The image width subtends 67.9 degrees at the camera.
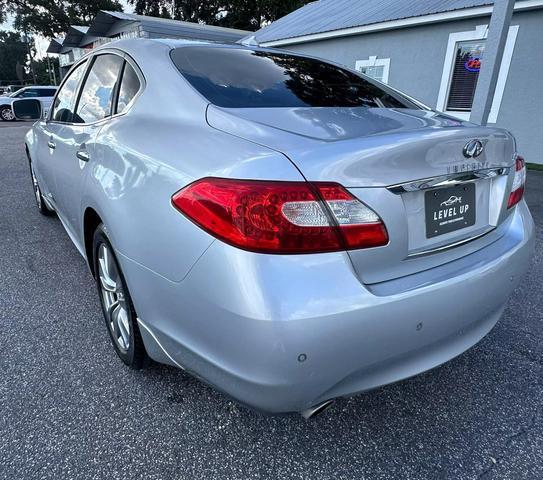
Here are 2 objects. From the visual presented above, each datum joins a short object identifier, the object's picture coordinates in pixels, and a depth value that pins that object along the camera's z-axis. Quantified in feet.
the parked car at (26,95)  56.39
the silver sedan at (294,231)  3.91
